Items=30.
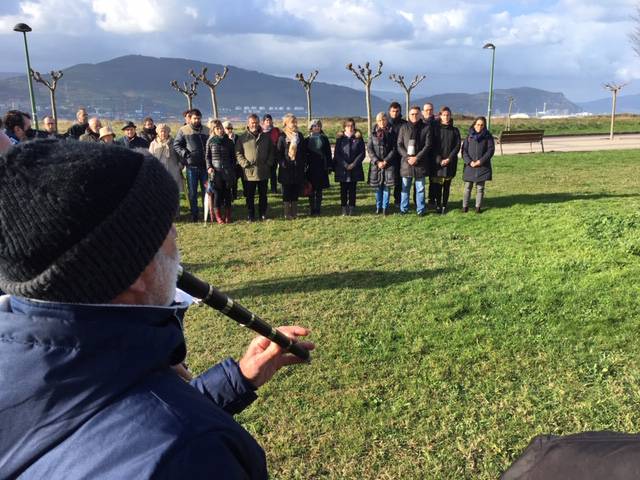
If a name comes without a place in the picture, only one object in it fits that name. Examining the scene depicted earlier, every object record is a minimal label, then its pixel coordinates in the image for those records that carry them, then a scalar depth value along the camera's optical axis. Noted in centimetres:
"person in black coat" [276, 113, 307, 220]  1038
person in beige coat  1004
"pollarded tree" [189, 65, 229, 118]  2117
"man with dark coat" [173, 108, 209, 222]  1041
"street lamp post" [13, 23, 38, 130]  1534
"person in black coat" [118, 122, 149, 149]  975
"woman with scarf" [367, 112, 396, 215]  1037
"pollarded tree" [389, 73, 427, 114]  2964
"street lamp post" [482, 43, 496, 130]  2647
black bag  120
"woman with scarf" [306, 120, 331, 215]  1078
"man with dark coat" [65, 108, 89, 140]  1075
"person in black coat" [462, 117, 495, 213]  1009
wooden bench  2081
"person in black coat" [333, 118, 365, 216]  1055
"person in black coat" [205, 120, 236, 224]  1009
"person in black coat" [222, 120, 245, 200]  1057
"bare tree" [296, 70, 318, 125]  2456
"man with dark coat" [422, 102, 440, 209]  1029
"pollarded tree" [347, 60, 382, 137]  2466
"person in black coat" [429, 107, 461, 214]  1033
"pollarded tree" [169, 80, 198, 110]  2209
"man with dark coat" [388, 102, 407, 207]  1049
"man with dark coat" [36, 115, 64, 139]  1077
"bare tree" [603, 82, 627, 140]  2726
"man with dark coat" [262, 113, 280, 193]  1055
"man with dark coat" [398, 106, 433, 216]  1009
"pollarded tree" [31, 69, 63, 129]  2020
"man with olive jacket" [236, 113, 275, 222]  1029
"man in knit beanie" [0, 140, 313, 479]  95
